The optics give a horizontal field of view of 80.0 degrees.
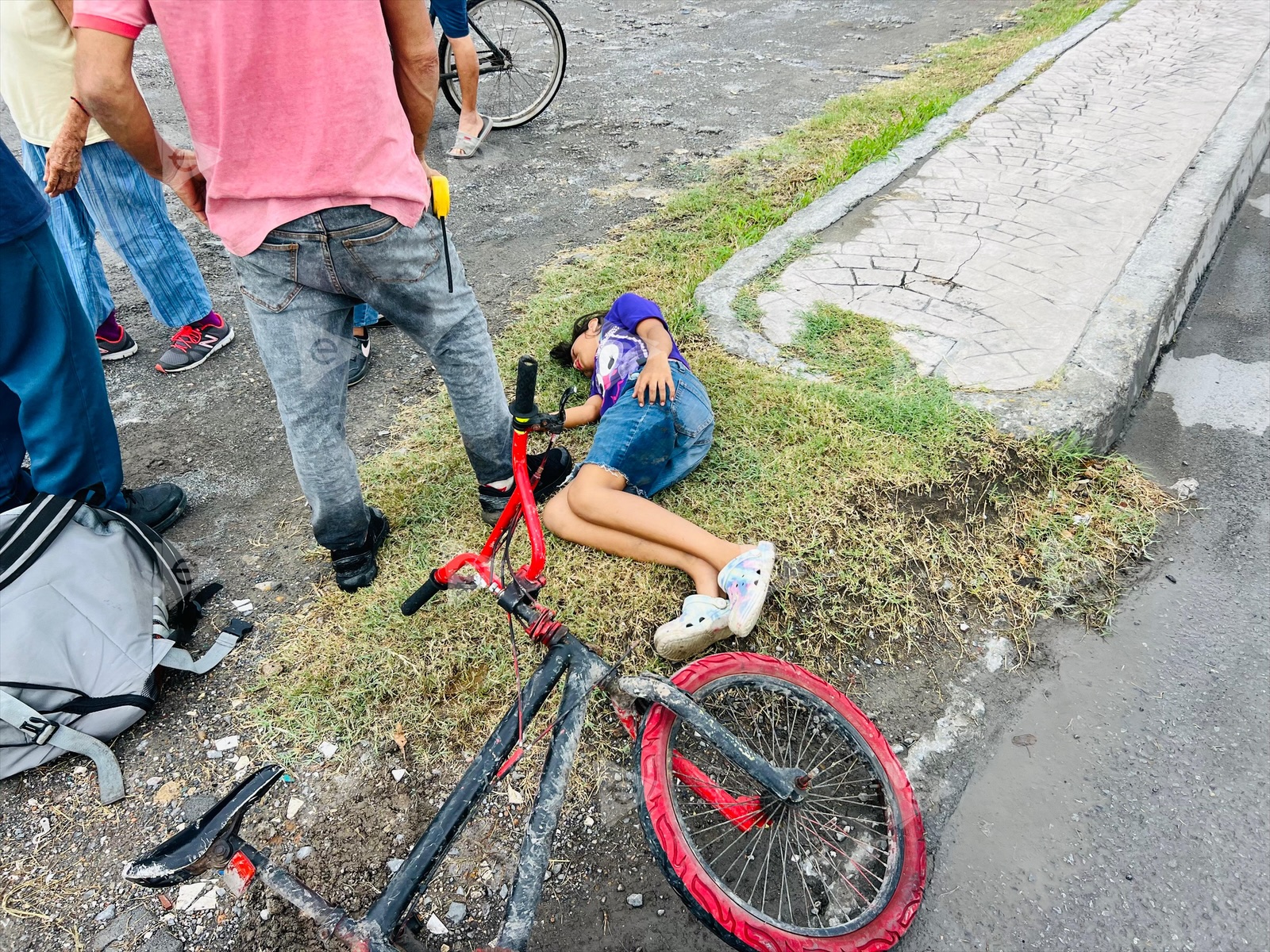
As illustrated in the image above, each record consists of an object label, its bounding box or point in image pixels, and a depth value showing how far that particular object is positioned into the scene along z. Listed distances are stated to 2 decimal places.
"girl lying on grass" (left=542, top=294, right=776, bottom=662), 2.20
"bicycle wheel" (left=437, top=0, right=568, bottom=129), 6.04
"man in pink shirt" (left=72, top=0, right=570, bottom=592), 1.66
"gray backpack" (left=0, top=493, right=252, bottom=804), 2.00
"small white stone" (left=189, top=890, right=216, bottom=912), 1.86
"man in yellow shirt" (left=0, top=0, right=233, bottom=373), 2.81
